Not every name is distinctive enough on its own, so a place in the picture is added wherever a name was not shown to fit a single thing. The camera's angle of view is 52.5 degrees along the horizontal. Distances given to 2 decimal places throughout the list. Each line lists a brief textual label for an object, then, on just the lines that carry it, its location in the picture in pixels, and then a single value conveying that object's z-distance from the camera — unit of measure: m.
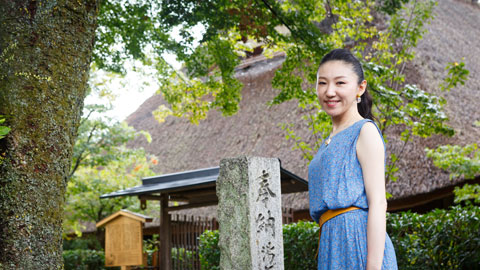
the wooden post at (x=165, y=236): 7.59
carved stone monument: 3.91
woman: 1.72
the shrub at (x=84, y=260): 11.01
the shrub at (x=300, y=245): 6.05
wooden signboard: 7.61
